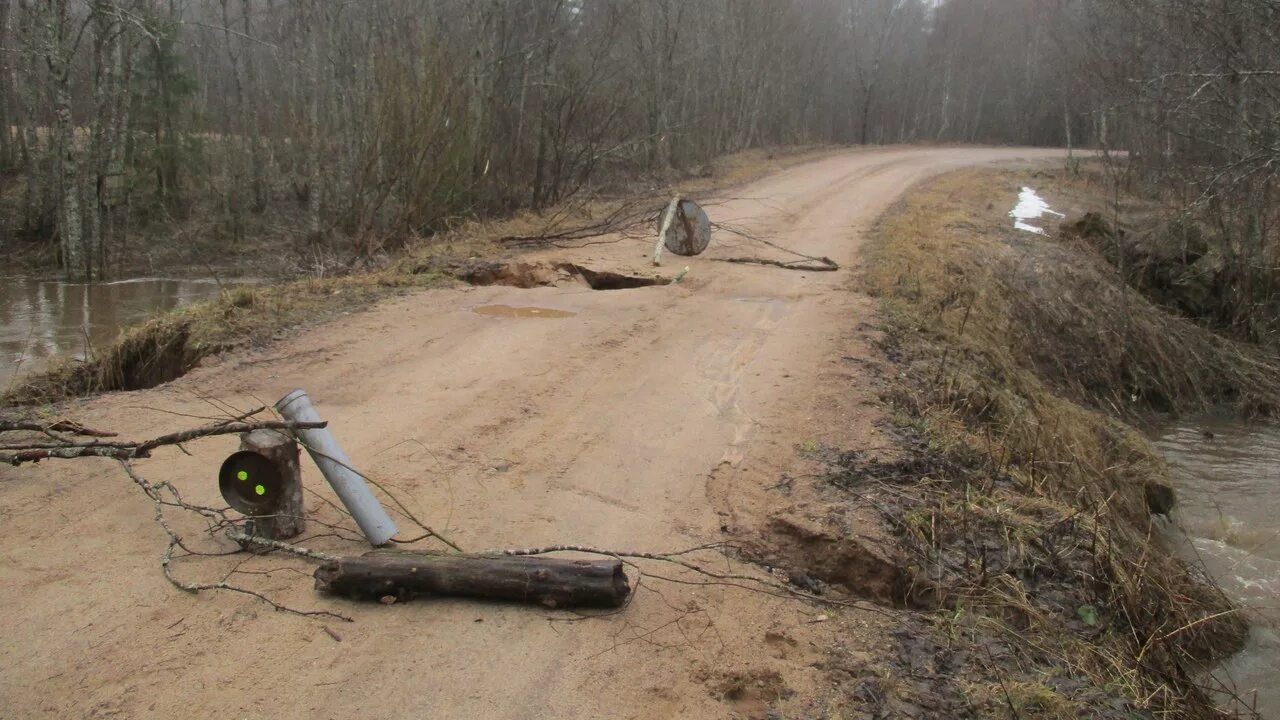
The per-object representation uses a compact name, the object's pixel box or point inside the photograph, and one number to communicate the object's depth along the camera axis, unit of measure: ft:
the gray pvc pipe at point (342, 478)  14.43
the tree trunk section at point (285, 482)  14.21
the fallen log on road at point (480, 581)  13.15
